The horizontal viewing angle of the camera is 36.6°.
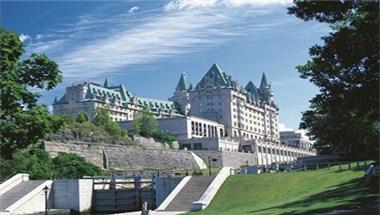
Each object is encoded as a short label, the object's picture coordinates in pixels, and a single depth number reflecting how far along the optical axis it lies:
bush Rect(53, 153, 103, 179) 61.82
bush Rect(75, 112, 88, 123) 103.70
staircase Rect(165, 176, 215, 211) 33.97
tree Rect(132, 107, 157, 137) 115.50
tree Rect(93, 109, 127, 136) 101.49
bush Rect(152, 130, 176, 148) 114.31
